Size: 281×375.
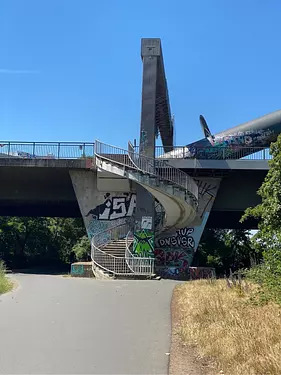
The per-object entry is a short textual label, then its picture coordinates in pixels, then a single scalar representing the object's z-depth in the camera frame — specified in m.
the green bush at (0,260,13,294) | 14.06
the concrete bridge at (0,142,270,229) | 26.05
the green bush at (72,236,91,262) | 32.72
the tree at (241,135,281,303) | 11.18
